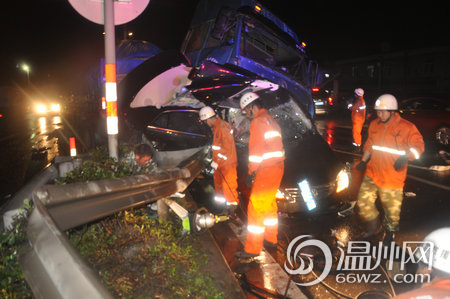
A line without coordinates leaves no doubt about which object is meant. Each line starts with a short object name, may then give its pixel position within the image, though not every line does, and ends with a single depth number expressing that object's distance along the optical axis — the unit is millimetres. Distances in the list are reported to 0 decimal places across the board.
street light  40281
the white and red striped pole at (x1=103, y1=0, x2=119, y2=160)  3037
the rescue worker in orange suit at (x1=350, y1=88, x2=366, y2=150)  8898
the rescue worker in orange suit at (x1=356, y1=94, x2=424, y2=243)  3619
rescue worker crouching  3832
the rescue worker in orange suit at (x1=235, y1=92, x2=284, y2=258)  3541
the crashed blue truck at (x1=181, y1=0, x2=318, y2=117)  6641
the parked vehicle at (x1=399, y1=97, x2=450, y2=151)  9273
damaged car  4391
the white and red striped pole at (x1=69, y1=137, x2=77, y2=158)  6150
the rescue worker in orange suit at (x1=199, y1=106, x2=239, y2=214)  4656
